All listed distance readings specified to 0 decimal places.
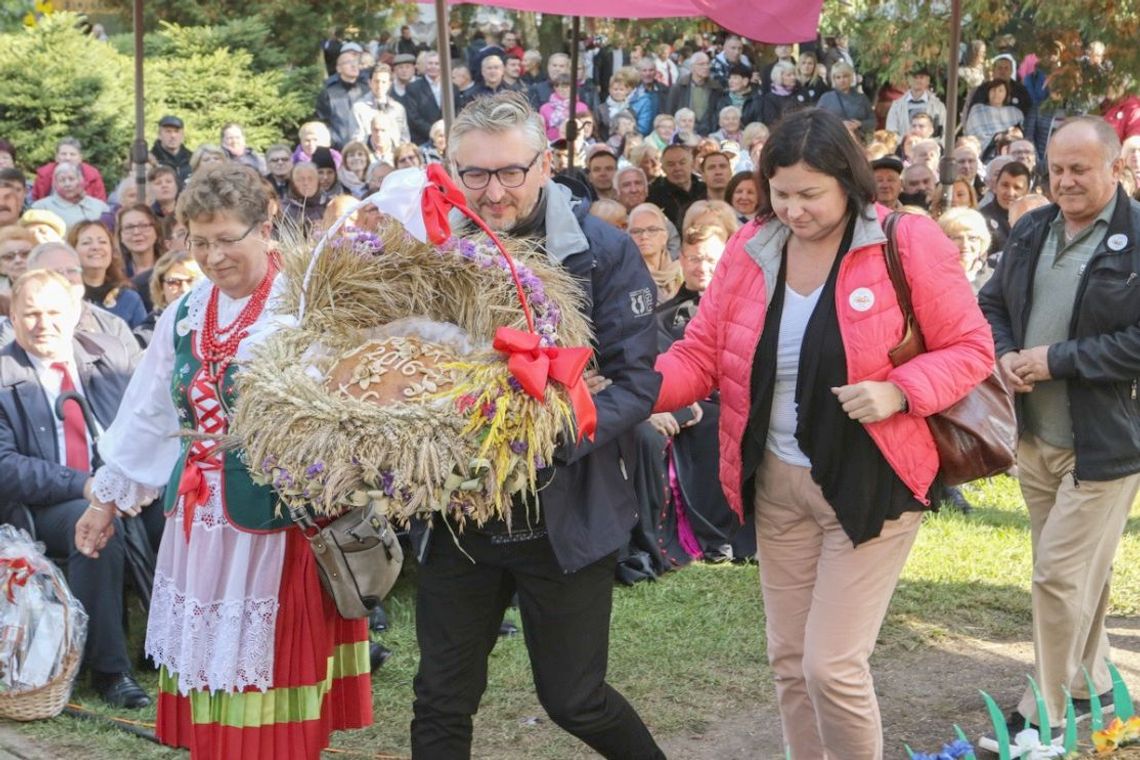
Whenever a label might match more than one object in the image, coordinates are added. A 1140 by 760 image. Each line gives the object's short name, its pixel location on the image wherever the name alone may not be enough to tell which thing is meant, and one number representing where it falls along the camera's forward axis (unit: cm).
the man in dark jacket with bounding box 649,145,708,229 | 1276
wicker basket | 522
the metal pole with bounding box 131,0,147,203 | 1010
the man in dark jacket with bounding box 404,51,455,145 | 1784
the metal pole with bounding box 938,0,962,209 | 959
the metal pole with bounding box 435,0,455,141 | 723
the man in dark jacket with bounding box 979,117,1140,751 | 461
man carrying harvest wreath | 352
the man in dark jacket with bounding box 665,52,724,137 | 1845
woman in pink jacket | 361
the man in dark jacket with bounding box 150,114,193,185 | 1492
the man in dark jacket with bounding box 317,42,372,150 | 1795
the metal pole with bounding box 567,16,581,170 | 1234
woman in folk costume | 406
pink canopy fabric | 898
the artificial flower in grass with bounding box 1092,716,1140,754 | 435
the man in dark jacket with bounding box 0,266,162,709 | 563
